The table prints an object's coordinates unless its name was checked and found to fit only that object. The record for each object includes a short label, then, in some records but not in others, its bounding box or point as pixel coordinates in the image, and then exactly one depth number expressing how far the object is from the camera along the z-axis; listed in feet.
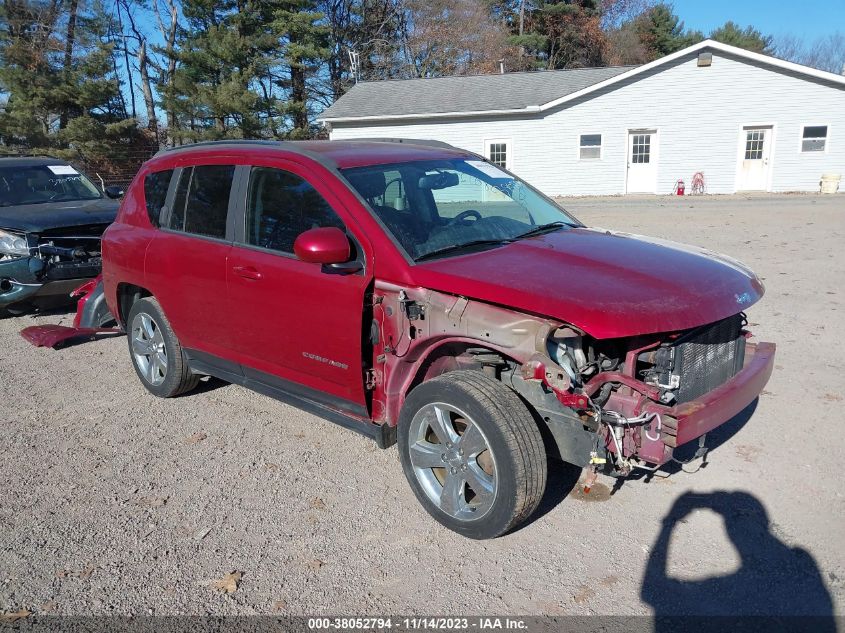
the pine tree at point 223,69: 108.88
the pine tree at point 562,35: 147.43
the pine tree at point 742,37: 169.27
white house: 76.95
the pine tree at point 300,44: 114.42
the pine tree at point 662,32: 157.17
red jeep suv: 10.83
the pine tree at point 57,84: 106.73
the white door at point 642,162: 82.79
